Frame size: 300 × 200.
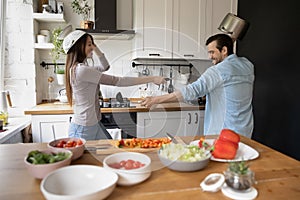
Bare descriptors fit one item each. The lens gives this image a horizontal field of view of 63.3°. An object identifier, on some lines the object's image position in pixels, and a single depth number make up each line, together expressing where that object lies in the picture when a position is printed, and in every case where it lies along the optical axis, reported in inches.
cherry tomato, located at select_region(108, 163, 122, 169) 37.4
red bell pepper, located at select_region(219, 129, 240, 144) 45.0
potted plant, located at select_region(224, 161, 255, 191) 33.5
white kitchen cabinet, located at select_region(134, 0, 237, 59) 102.5
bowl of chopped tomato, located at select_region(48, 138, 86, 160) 43.0
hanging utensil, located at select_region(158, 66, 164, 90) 120.1
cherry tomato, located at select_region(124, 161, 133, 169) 37.1
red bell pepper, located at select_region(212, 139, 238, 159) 44.4
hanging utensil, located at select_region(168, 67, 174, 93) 120.2
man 59.1
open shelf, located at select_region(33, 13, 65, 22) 98.4
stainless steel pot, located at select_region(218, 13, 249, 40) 74.2
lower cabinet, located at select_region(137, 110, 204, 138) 99.4
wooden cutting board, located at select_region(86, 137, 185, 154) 47.3
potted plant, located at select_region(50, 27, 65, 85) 102.7
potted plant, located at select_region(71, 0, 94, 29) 108.8
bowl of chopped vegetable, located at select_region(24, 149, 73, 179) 35.5
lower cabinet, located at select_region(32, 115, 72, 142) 90.9
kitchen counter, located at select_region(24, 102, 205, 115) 90.4
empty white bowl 30.6
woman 63.3
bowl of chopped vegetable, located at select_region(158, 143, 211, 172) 39.4
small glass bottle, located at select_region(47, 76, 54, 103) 112.6
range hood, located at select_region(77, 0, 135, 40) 101.5
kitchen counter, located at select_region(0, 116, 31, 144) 76.8
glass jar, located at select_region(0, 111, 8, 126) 87.3
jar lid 34.0
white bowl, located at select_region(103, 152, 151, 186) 34.4
